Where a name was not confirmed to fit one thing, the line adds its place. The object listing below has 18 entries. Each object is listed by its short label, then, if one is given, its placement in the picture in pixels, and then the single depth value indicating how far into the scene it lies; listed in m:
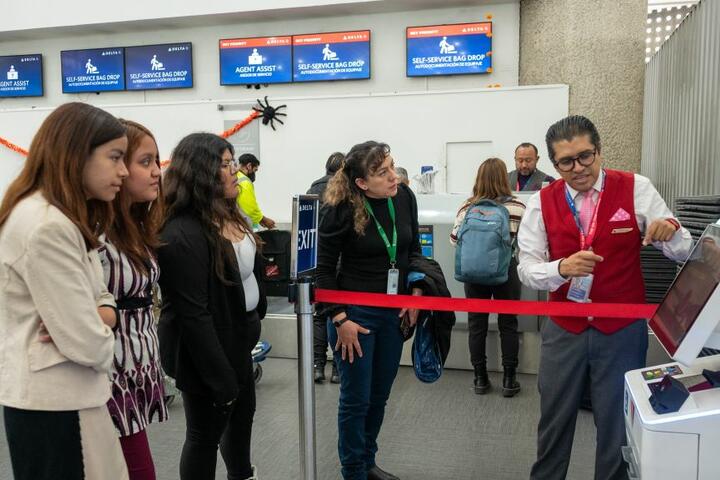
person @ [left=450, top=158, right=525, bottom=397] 3.75
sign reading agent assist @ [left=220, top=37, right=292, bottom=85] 8.69
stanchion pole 2.13
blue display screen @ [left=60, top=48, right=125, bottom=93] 9.37
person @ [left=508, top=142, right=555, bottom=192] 5.04
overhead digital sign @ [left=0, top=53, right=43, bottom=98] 9.73
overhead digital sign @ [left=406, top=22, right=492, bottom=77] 7.98
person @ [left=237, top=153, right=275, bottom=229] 5.62
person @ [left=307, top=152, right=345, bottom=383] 4.00
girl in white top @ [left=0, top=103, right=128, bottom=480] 1.27
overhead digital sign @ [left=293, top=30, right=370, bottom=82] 8.43
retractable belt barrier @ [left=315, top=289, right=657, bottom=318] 2.13
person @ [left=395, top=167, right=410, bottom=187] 5.04
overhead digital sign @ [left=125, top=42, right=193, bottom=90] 9.10
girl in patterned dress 1.61
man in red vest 1.87
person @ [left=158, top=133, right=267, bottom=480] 1.80
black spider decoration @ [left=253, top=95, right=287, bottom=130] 7.99
